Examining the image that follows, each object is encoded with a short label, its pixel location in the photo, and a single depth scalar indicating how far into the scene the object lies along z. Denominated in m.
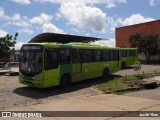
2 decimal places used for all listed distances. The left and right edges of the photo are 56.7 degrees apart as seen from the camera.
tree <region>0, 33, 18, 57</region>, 19.29
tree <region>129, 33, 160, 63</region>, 22.42
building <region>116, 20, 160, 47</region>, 24.03
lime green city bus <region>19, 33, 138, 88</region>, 7.80
